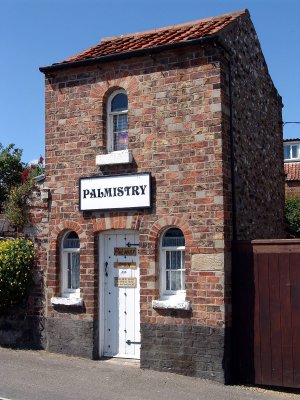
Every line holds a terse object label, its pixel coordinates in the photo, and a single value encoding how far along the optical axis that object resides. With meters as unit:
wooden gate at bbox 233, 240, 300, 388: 8.79
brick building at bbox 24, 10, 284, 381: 9.34
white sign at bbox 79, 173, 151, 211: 9.91
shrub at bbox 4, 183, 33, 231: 11.28
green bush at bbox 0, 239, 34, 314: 10.70
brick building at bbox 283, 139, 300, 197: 28.83
